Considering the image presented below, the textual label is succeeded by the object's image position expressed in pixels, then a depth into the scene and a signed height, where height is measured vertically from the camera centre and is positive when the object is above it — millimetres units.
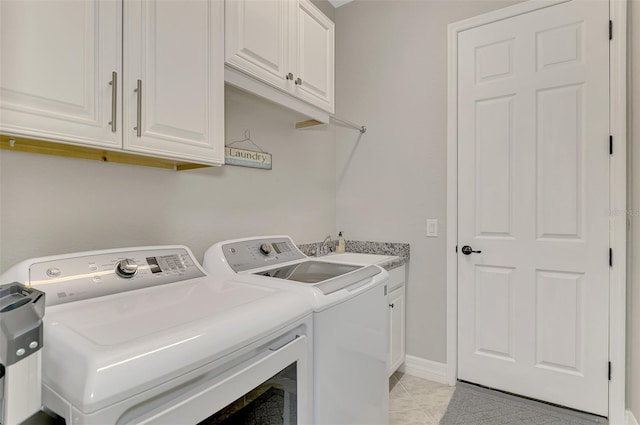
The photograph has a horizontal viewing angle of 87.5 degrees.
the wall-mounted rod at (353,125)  2277 +662
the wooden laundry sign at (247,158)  1817 +315
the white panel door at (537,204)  1916 +55
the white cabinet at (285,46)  1435 +820
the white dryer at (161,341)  626 -285
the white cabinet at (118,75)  850 +419
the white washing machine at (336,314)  1158 -397
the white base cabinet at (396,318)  2213 -726
